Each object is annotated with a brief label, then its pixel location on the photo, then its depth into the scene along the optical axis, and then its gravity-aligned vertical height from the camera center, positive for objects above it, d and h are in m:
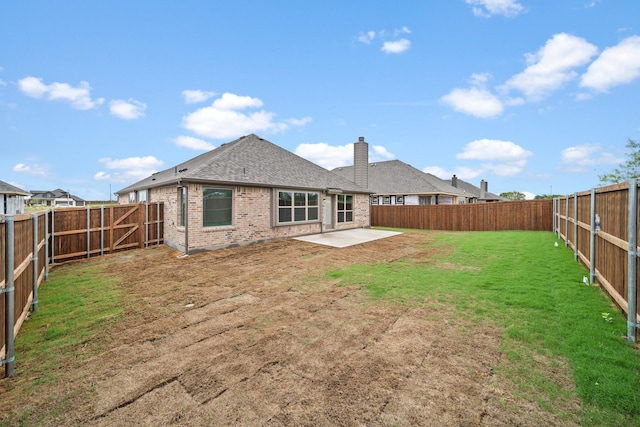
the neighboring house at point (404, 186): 25.47 +2.28
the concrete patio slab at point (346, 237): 12.36 -1.40
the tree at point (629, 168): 20.77 +3.17
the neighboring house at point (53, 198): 71.31 +3.65
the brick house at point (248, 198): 10.65 +0.61
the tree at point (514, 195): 60.68 +3.16
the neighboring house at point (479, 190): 39.49 +2.87
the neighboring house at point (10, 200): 22.13 +1.24
